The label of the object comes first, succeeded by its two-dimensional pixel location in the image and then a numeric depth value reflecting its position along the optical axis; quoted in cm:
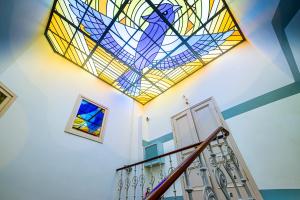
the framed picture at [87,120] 351
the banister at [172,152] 258
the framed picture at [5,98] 246
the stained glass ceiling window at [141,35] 309
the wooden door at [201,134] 258
